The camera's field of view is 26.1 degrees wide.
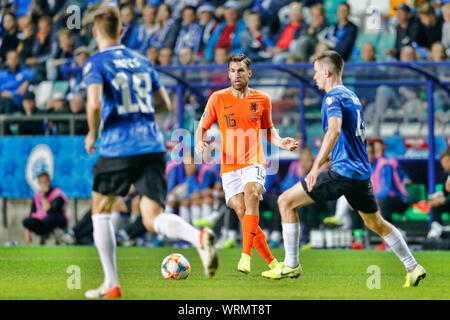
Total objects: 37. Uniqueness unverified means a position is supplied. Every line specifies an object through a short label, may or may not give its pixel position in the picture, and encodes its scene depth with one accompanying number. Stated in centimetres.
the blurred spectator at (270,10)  2064
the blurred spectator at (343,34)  1842
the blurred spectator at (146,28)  2145
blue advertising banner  1831
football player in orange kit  1001
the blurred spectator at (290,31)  1962
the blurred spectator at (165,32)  2103
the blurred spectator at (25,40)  2242
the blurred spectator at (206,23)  2084
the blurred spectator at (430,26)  1853
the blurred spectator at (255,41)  1961
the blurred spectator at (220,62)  1803
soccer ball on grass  976
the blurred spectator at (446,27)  1823
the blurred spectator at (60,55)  2119
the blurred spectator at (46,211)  1781
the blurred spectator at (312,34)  1883
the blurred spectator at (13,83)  2078
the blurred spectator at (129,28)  2159
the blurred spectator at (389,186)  1672
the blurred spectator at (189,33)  2084
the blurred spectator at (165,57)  1831
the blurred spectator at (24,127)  1930
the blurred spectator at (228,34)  2027
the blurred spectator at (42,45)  2188
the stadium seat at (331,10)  2048
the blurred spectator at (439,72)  1683
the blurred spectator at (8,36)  2269
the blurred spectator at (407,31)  1864
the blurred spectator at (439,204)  1602
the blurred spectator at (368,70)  1720
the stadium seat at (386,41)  1930
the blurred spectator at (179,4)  2237
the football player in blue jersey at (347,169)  889
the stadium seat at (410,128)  1806
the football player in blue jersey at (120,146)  752
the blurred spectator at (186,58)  1828
